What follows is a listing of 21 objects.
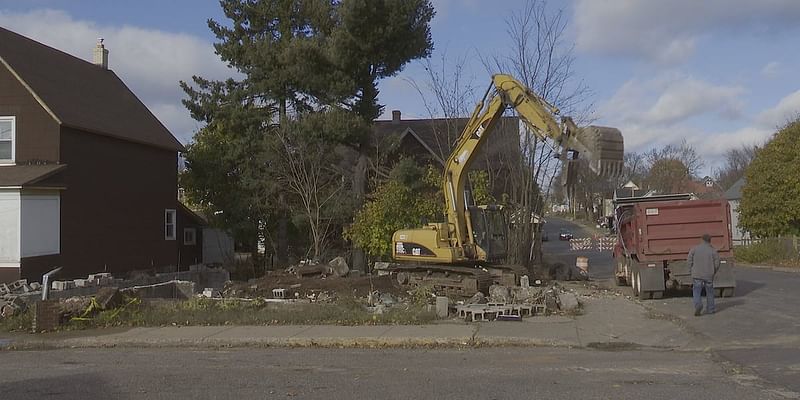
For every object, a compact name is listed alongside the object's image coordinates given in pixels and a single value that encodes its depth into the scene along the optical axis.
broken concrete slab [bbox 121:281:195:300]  19.13
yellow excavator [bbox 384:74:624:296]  18.80
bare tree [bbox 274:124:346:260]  28.66
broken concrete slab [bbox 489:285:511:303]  16.55
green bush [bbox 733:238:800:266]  36.56
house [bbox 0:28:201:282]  21.50
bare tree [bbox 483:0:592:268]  26.78
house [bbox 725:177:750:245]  54.53
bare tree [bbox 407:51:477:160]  30.45
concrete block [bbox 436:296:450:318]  15.26
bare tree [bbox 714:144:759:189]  102.99
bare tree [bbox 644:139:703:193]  83.62
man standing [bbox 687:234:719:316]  15.66
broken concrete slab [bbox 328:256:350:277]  22.81
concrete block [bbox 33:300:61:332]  14.89
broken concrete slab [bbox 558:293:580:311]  16.03
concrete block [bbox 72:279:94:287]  19.59
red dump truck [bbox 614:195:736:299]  18.97
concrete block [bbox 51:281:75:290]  18.81
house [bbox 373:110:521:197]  28.03
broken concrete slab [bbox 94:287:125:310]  15.62
